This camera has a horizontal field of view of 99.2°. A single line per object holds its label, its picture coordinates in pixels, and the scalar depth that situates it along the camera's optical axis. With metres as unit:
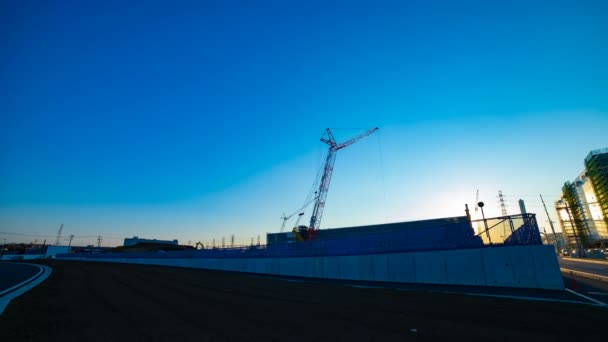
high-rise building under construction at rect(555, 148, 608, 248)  70.88
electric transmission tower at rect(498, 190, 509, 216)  108.76
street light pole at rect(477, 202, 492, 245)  15.23
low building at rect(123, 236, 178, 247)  154.88
